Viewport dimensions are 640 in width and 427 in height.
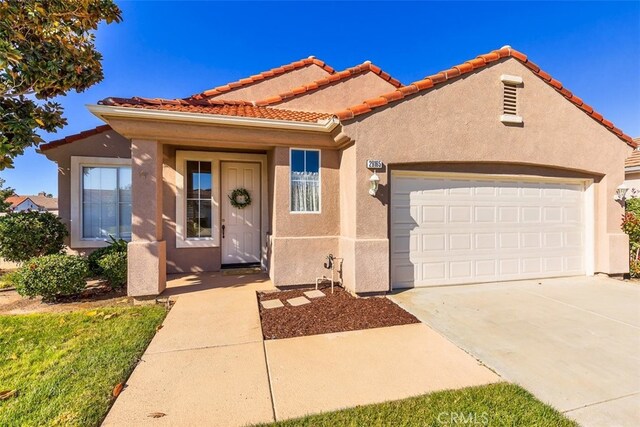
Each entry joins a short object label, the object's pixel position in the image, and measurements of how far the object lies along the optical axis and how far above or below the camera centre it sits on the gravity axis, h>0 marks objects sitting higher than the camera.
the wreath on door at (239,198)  8.60 +0.53
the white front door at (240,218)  8.62 -0.06
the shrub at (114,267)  6.38 -1.11
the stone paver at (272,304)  5.73 -1.77
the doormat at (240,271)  8.13 -1.57
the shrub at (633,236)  8.12 -0.63
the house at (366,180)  6.44 +0.95
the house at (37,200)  48.75 +2.98
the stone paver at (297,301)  5.90 -1.76
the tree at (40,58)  5.03 +2.97
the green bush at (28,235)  6.98 -0.46
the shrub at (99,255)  6.65 -0.89
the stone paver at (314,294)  6.37 -1.75
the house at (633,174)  11.18 +1.62
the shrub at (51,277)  5.74 -1.21
